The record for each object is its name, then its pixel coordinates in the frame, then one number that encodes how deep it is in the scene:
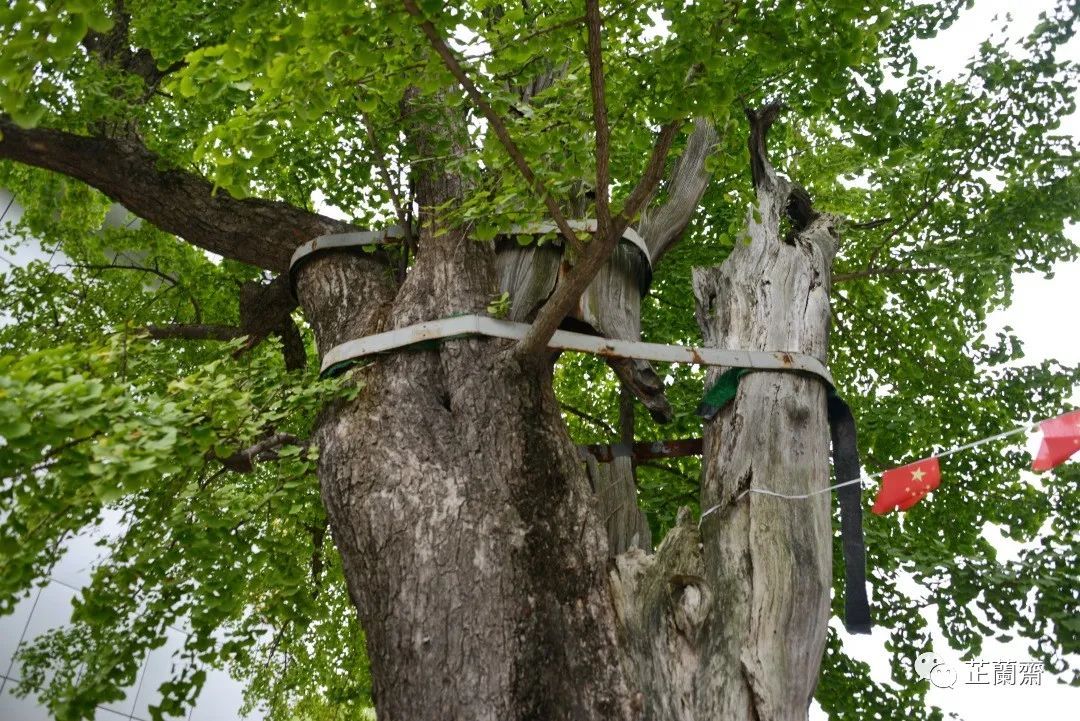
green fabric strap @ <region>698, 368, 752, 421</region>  3.80
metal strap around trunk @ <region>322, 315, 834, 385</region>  3.71
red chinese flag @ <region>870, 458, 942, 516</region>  3.53
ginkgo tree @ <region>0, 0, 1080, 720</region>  2.82
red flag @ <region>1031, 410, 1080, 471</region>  3.24
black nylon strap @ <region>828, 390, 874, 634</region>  3.42
